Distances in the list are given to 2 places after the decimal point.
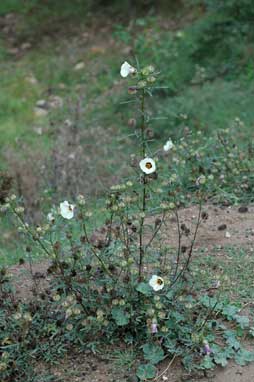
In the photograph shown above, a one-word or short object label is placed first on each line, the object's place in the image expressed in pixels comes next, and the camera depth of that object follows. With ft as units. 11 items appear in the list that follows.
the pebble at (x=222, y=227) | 14.08
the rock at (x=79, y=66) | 29.36
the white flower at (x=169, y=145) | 13.42
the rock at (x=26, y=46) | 32.12
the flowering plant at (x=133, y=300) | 10.24
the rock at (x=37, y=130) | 21.99
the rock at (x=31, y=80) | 28.70
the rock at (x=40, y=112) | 26.24
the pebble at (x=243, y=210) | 14.96
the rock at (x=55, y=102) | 26.20
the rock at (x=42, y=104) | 26.81
